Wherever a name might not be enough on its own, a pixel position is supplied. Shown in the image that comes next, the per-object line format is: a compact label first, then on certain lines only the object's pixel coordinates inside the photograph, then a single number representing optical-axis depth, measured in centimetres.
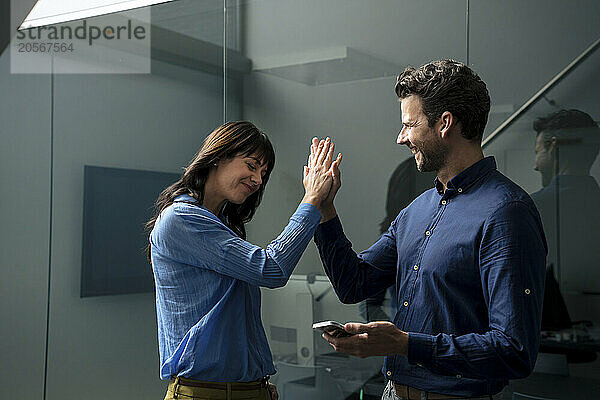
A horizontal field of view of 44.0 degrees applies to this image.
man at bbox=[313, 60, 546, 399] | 172
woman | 205
